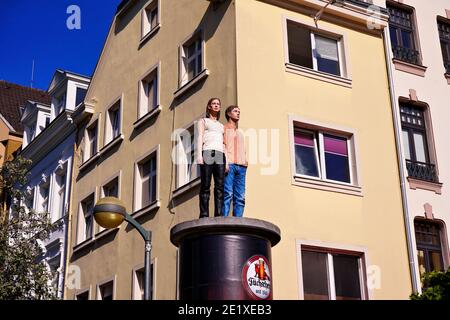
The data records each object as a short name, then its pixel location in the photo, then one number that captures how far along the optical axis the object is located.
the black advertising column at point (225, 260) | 10.15
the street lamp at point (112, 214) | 12.20
